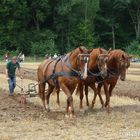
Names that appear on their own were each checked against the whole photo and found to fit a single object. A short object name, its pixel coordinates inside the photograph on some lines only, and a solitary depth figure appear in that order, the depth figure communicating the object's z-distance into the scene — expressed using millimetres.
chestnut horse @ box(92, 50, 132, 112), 16031
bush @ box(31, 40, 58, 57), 78000
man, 21109
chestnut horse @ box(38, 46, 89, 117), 15188
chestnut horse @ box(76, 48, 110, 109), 16266
